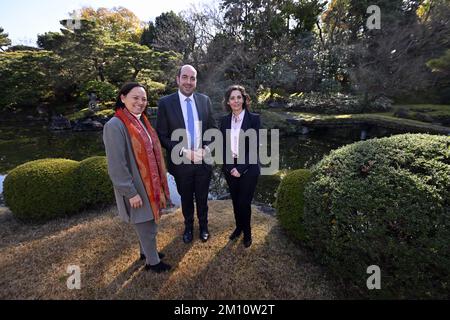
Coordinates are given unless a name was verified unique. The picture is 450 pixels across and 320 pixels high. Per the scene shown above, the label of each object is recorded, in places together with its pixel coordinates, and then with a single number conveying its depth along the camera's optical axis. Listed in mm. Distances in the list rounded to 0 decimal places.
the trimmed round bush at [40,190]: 4141
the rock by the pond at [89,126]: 14245
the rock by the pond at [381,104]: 16562
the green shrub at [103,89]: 15766
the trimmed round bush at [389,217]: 2150
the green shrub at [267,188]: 5879
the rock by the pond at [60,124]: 14180
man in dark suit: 2997
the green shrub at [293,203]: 3199
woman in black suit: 3037
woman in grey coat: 2336
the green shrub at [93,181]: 4375
